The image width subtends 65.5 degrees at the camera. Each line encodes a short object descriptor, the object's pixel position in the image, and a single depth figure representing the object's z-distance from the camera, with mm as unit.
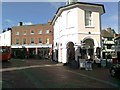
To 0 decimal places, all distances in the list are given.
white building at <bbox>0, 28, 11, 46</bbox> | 25503
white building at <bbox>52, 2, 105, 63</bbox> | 10219
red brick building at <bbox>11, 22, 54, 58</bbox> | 23385
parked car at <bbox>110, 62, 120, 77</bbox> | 6213
